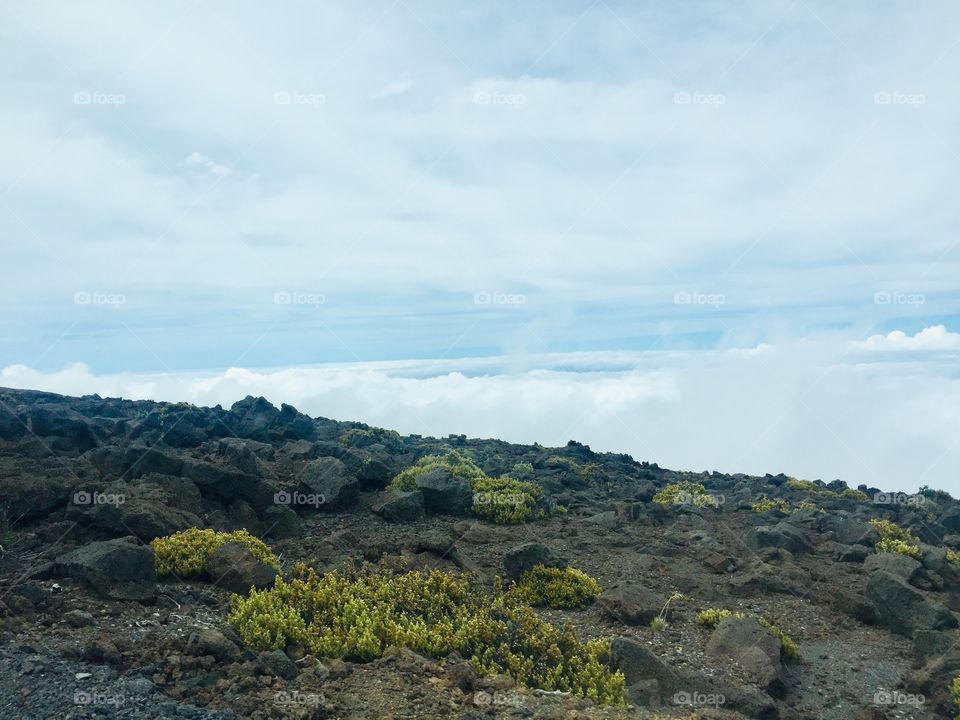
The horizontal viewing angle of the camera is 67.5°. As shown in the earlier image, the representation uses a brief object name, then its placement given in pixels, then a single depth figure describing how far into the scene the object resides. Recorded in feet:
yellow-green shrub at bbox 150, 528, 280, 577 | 40.24
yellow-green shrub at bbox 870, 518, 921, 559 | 65.41
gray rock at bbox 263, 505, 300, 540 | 57.00
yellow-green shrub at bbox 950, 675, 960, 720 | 36.85
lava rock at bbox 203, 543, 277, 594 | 39.88
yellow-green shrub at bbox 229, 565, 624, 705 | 32.32
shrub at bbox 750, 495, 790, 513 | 89.92
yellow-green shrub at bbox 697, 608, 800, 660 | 43.21
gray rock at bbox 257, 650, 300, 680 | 29.48
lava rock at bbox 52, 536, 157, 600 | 35.81
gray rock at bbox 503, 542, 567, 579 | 50.83
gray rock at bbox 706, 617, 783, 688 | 38.42
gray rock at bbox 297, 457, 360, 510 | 64.08
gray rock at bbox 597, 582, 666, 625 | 45.01
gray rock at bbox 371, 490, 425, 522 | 63.52
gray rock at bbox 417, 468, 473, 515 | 68.54
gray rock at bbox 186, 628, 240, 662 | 29.84
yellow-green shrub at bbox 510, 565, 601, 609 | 47.44
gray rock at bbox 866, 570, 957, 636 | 48.70
